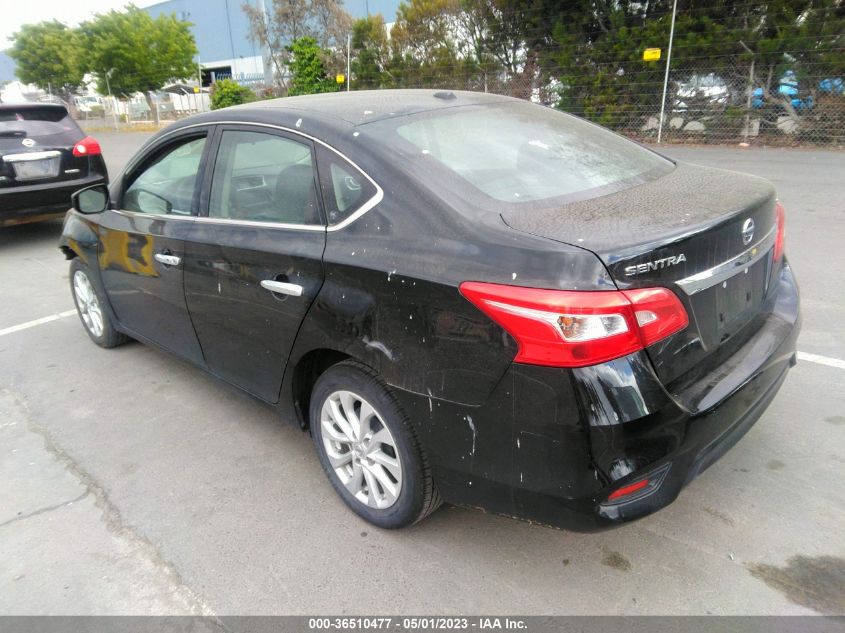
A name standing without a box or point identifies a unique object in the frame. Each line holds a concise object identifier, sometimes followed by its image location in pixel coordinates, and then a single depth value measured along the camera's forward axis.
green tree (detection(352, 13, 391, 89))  18.66
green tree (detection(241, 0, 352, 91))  24.27
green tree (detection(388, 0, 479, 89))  16.59
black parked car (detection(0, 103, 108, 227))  7.35
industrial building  47.47
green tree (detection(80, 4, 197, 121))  27.27
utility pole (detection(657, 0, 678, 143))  12.67
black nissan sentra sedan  1.95
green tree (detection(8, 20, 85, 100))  33.16
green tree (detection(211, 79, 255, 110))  21.62
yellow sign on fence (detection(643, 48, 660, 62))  13.09
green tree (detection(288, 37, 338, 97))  19.84
